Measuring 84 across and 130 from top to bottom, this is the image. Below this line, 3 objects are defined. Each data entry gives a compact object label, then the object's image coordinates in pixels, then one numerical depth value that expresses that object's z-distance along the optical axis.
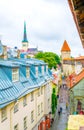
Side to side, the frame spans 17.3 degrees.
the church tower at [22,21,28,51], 180.75
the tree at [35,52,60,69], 83.88
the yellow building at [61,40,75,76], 133.25
